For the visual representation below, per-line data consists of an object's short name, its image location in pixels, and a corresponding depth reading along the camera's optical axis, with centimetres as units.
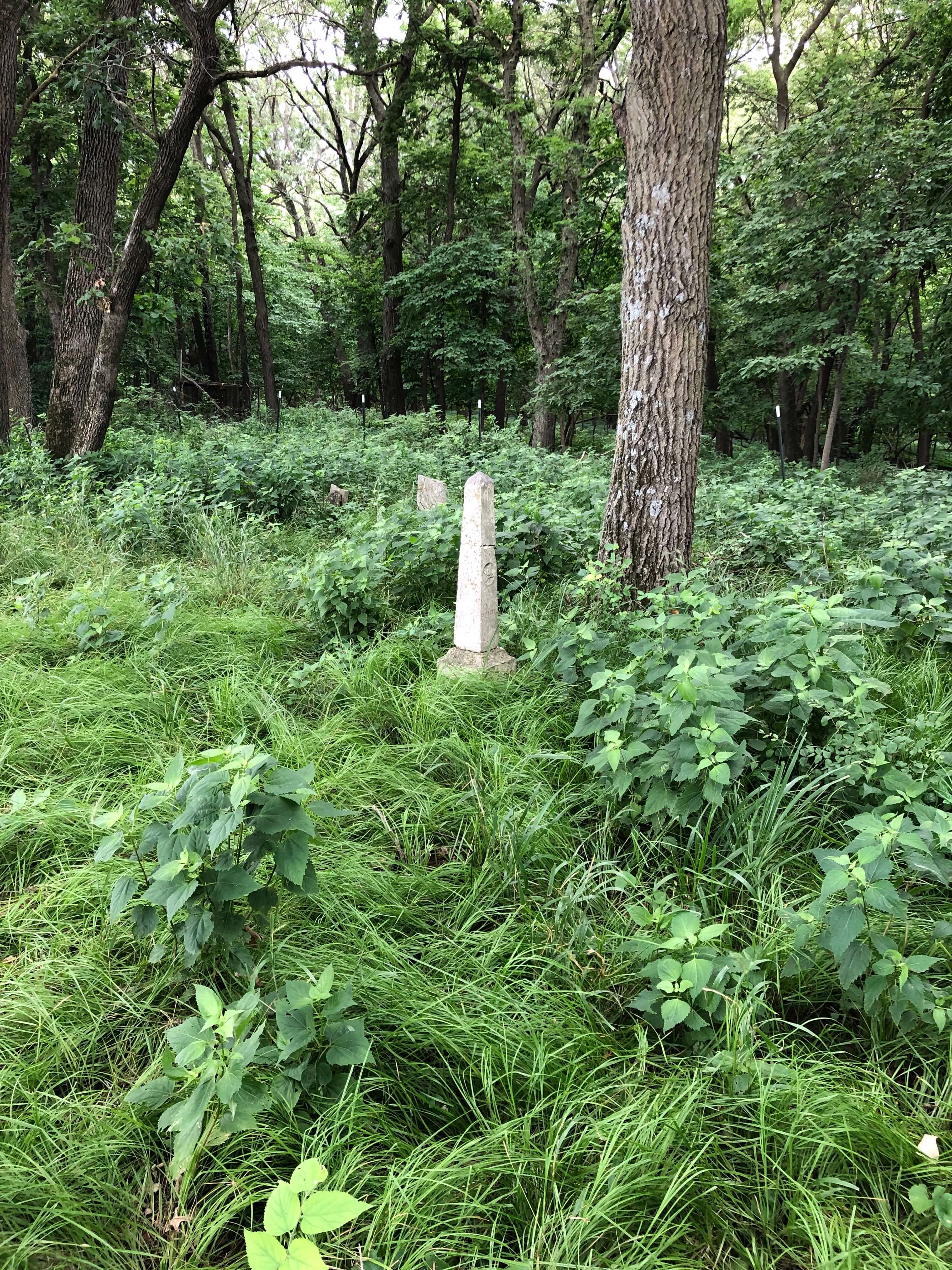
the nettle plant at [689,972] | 160
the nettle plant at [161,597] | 359
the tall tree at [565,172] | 1079
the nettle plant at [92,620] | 366
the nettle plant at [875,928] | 157
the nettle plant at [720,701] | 213
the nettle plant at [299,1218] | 99
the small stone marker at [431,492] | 539
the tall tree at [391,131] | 1252
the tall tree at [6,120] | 687
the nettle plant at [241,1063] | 132
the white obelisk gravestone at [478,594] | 349
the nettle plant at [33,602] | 384
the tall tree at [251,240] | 1367
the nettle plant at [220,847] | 159
